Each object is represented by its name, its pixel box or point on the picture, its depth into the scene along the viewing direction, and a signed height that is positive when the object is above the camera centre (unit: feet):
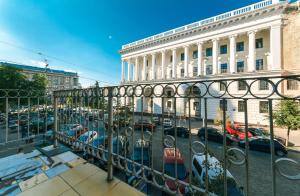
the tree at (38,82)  64.78 +8.54
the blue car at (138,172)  8.60 -4.91
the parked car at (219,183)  10.54 -6.89
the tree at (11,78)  55.47 +9.05
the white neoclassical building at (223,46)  56.24 +28.72
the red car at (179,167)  12.40 -7.04
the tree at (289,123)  28.02 -5.27
